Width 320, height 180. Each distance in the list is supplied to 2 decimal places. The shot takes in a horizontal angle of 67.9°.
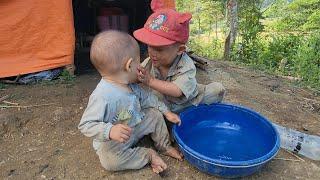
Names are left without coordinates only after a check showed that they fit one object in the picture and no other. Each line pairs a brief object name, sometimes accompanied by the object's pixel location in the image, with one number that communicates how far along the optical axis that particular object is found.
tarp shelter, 2.50
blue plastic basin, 1.74
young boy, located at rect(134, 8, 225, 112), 1.57
